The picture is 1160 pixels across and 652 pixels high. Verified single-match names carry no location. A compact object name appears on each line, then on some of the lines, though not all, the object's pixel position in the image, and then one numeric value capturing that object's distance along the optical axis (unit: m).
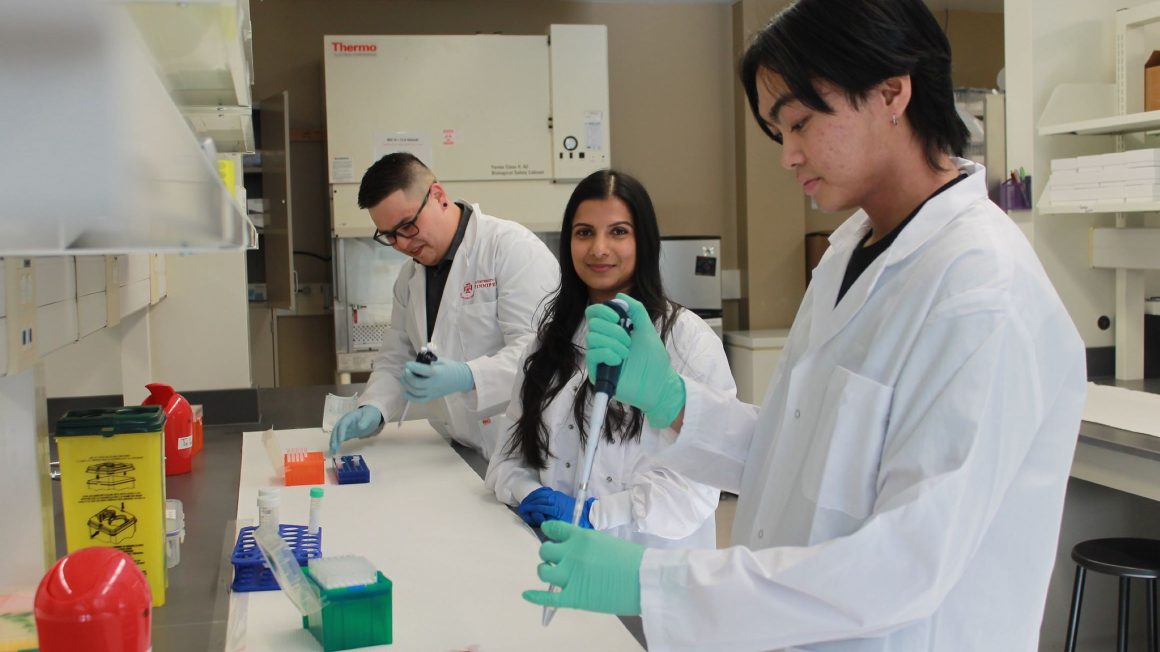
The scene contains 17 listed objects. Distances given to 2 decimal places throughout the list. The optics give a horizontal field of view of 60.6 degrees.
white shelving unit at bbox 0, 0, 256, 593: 0.64
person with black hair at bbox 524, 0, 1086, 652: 0.91
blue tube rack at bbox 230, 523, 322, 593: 1.45
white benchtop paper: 1.26
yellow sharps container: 1.29
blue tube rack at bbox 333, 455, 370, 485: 2.16
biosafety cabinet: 4.53
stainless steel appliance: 5.20
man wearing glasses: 2.53
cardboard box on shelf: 3.01
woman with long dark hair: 1.78
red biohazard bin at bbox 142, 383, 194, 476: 2.31
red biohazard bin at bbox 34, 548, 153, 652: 0.83
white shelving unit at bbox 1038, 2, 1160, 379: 3.13
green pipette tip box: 1.20
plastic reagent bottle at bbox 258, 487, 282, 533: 1.58
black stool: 2.37
